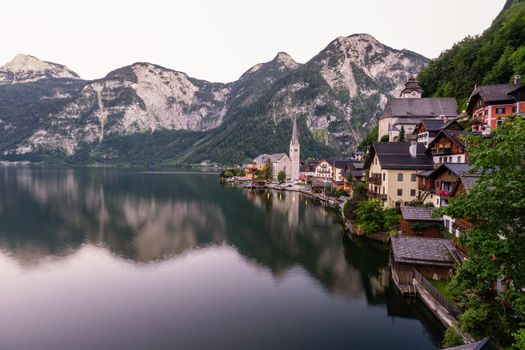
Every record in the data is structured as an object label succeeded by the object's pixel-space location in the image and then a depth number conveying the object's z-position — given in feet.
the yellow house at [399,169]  163.73
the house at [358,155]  396.61
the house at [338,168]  356.34
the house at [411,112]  285.43
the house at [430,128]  182.50
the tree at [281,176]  481.01
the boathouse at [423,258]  98.37
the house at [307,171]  486.38
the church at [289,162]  517.55
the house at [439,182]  118.83
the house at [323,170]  422.04
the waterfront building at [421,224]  127.24
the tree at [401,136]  253.20
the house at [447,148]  143.94
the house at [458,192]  94.63
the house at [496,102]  173.17
